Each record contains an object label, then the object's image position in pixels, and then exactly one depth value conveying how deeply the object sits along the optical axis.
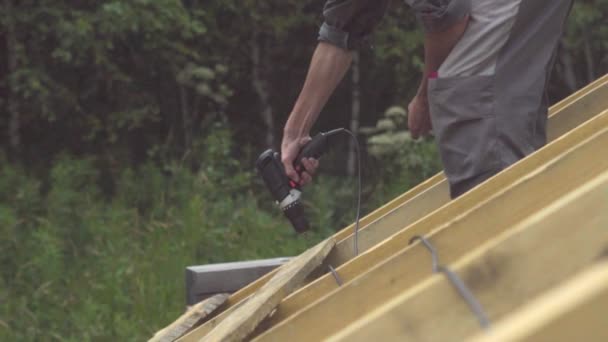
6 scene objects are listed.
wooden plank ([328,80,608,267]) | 5.94
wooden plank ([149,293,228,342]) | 5.61
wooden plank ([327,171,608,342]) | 2.54
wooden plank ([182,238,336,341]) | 4.28
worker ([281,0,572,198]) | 5.44
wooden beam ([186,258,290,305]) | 7.10
